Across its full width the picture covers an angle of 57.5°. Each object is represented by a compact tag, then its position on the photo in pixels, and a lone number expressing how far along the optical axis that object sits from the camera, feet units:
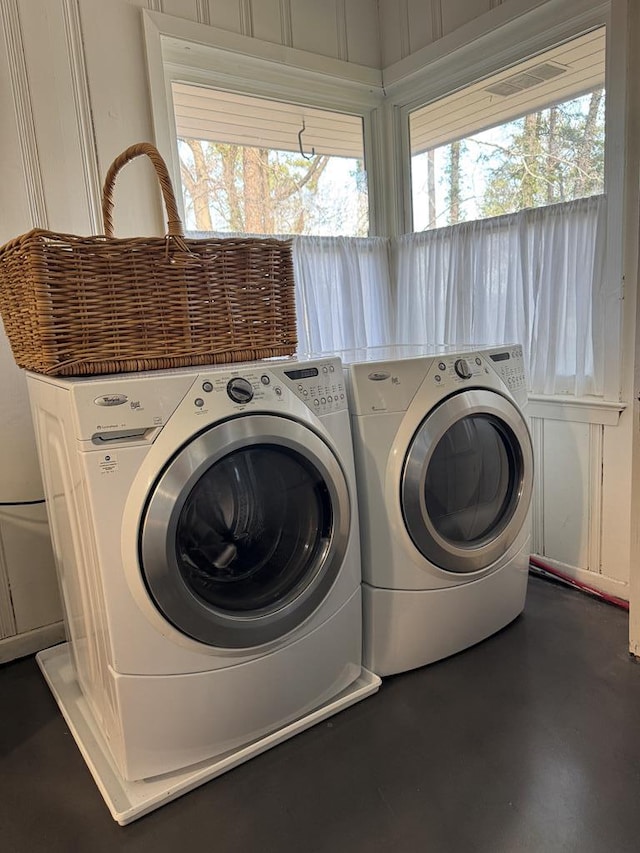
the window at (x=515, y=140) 6.53
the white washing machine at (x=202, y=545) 3.92
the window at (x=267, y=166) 7.33
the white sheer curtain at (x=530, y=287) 6.56
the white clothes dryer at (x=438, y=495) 5.23
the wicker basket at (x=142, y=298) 4.23
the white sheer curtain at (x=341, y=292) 7.99
